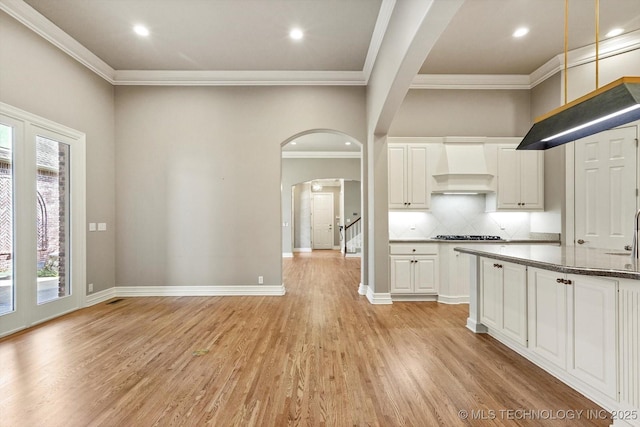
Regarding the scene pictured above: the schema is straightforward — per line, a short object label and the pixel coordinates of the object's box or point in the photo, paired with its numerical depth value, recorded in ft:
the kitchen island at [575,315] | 5.89
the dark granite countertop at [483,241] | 14.98
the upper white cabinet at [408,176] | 15.99
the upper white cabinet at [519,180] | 15.88
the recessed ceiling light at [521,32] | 12.44
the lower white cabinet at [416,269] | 15.47
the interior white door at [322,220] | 43.21
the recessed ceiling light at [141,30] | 12.78
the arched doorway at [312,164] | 29.24
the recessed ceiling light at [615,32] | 12.48
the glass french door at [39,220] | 11.33
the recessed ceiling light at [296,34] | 12.90
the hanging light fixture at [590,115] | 6.24
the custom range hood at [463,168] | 15.69
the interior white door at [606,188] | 12.40
